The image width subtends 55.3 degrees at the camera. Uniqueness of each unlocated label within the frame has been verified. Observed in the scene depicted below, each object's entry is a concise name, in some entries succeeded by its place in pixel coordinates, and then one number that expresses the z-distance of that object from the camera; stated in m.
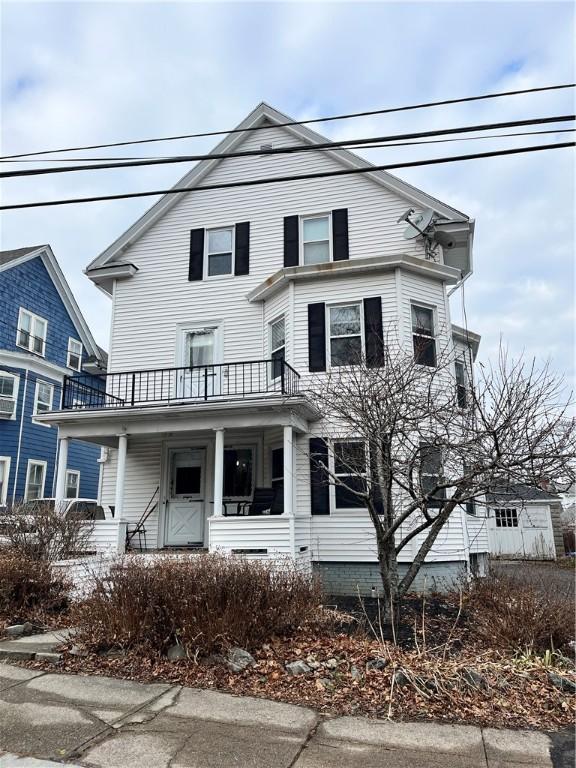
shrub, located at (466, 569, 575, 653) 5.91
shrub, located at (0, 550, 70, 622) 7.63
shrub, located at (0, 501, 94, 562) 8.73
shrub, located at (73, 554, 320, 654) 6.00
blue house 18.22
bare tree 6.73
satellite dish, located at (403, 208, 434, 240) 12.34
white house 11.16
